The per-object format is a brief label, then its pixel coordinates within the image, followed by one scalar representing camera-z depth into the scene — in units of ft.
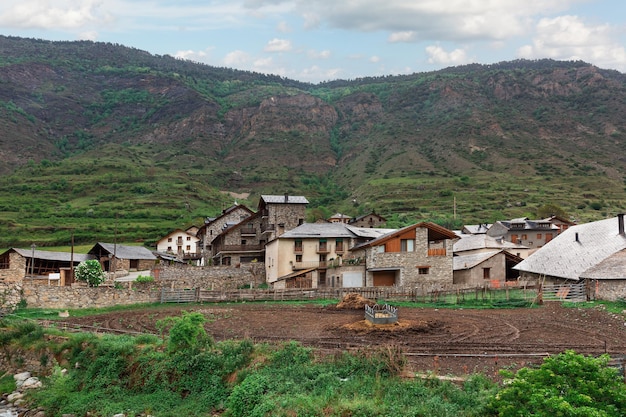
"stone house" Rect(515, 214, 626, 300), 117.08
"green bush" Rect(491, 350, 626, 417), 41.78
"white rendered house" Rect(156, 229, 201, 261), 268.56
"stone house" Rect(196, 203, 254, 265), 228.63
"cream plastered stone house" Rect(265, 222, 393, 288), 152.97
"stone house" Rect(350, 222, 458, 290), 148.05
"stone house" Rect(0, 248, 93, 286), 143.33
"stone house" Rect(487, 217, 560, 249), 254.06
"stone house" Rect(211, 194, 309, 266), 195.72
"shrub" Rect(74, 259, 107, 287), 136.87
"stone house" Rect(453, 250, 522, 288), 159.53
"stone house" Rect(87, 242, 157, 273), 193.47
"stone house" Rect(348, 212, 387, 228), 287.28
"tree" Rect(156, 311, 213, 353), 68.49
